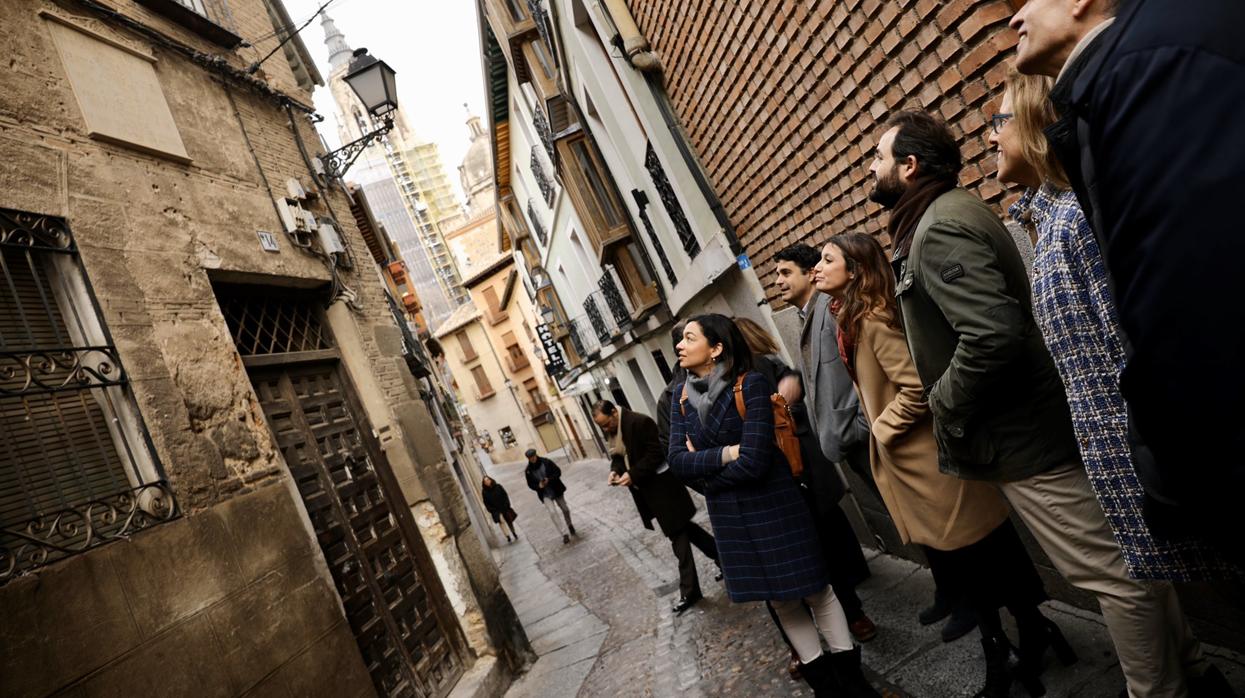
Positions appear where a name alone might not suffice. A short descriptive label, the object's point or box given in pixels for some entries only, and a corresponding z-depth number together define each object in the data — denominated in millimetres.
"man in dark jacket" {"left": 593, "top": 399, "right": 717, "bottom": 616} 5656
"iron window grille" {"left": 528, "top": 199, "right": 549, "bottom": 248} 22003
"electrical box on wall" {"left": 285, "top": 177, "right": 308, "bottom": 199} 6239
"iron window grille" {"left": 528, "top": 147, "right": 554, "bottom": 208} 17559
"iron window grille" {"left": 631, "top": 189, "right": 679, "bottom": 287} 10209
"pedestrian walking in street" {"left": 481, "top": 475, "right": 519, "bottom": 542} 13875
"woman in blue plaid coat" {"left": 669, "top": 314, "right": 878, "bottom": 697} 3041
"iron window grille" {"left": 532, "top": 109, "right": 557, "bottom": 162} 14166
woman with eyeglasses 1764
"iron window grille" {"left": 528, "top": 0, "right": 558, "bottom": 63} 11305
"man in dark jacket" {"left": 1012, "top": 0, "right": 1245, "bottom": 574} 904
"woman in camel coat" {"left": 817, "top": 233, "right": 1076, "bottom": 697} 2676
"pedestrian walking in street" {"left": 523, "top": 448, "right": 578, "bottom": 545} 11859
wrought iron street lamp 7117
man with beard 2051
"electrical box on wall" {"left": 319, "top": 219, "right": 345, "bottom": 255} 6307
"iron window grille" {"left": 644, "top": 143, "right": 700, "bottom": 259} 8180
